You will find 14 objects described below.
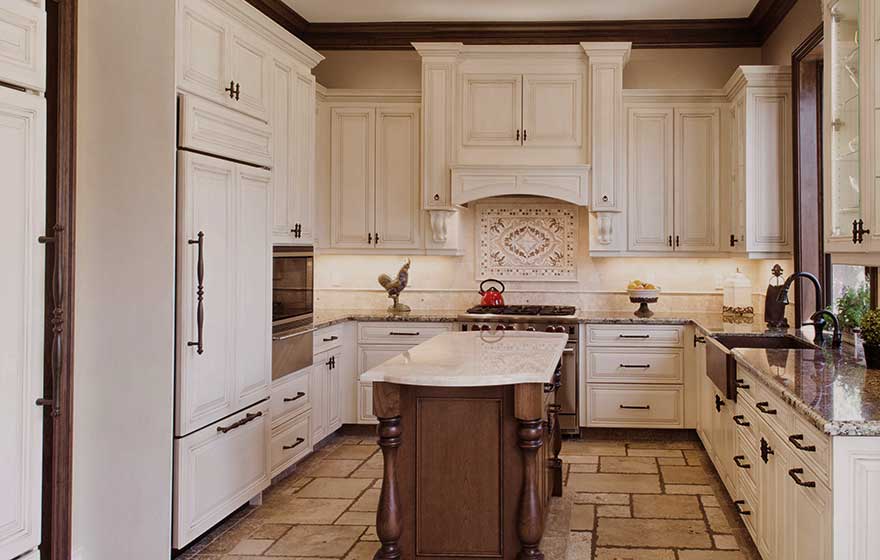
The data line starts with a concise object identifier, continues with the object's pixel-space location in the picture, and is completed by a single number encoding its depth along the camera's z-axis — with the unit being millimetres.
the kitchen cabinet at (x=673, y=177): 5879
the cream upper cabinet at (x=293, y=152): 4473
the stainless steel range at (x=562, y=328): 5621
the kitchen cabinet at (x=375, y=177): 6074
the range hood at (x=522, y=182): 5785
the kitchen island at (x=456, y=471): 3102
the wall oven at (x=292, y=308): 4406
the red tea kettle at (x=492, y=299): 6113
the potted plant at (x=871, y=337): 3029
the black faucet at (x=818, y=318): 3699
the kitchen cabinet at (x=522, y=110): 5855
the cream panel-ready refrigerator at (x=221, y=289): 3357
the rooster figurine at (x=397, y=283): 6078
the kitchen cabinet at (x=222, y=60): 3391
